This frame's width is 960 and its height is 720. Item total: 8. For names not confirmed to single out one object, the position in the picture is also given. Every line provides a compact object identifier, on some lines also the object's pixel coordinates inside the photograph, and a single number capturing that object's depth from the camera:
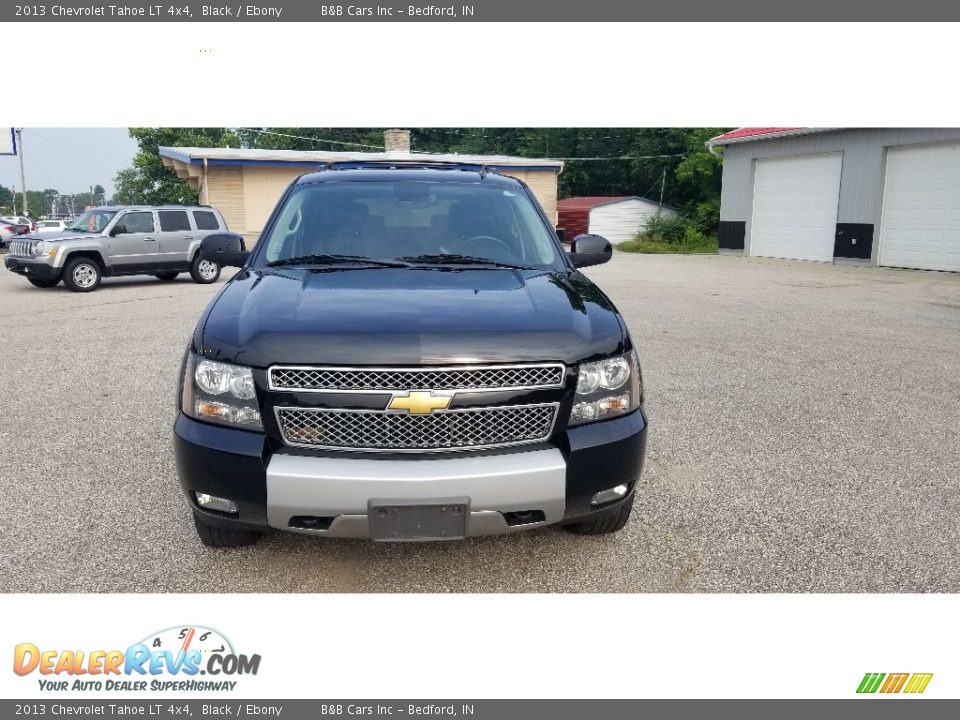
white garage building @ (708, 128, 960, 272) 18.83
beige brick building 26.70
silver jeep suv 14.95
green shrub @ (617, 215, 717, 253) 36.84
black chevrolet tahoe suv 2.77
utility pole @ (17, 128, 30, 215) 60.06
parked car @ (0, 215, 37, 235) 32.88
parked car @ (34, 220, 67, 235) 50.16
